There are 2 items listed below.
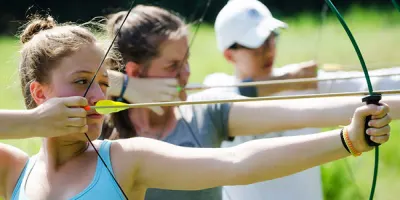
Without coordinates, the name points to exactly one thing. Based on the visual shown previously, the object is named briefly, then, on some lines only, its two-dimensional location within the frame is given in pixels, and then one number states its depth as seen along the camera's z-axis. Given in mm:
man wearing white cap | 7076
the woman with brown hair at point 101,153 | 6009
